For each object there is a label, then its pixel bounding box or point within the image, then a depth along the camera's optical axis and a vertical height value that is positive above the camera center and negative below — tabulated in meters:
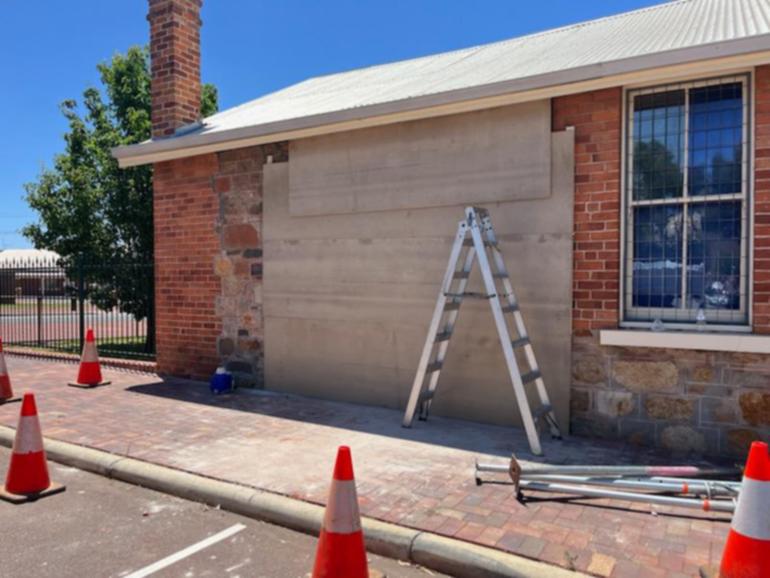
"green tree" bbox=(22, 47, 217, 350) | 12.73 +1.46
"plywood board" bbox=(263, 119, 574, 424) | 5.79 -0.18
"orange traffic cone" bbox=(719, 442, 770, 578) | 2.87 -1.18
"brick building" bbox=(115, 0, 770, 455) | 5.11 +0.60
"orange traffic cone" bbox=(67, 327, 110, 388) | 8.19 -1.21
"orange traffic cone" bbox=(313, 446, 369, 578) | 3.14 -1.33
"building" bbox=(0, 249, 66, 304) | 12.18 +0.21
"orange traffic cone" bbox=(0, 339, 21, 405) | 7.38 -1.30
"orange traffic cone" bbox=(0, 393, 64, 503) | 4.59 -1.42
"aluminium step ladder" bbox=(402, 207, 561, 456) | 5.41 -0.35
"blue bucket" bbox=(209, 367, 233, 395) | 7.73 -1.29
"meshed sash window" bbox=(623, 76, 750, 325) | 5.13 +0.70
